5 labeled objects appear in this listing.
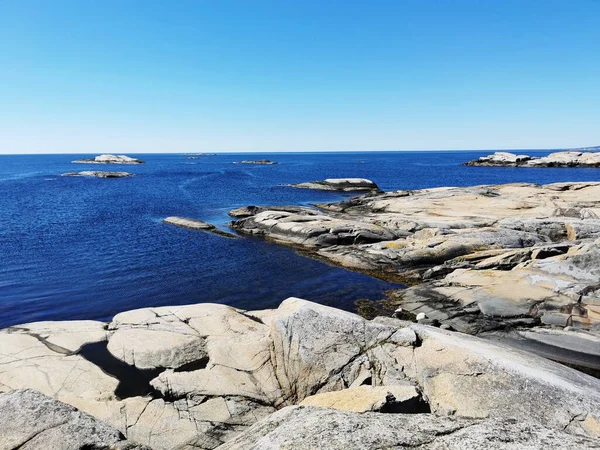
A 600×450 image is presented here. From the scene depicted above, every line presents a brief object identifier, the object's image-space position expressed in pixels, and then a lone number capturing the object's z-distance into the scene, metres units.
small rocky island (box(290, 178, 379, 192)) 74.88
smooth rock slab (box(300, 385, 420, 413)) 7.32
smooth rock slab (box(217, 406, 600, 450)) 4.23
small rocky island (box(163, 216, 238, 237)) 40.97
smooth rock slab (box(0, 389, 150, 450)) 6.95
